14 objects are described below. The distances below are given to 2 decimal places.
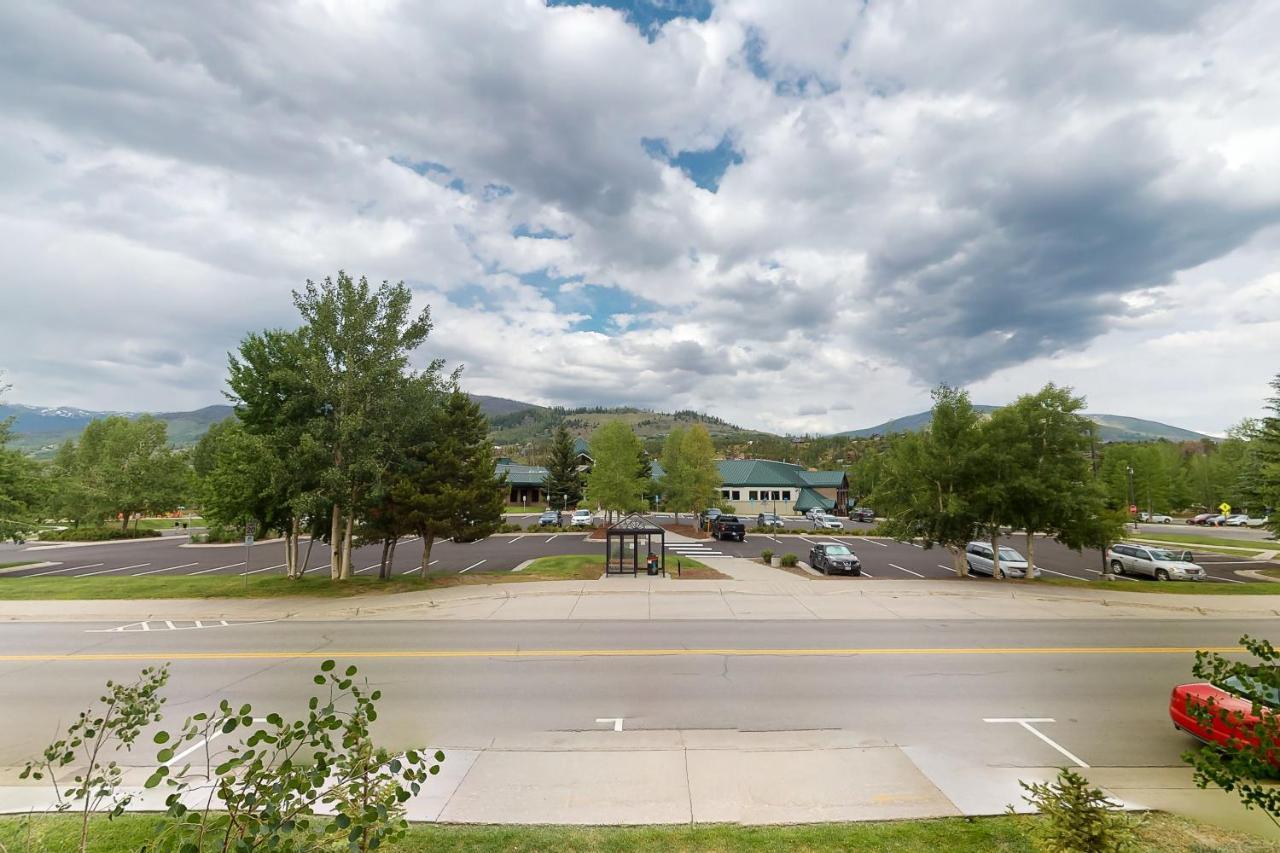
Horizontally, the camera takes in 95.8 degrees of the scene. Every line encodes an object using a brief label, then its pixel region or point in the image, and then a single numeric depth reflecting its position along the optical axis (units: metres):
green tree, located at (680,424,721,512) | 50.06
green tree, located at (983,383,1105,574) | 22.06
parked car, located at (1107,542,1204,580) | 25.84
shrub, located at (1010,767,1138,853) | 4.59
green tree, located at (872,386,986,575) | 23.50
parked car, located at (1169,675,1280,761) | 7.65
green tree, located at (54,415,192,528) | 46.00
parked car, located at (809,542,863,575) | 26.02
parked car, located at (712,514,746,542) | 43.03
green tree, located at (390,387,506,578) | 20.83
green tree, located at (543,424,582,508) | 65.00
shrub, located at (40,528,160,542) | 44.56
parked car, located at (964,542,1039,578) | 25.42
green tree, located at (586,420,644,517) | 43.09
